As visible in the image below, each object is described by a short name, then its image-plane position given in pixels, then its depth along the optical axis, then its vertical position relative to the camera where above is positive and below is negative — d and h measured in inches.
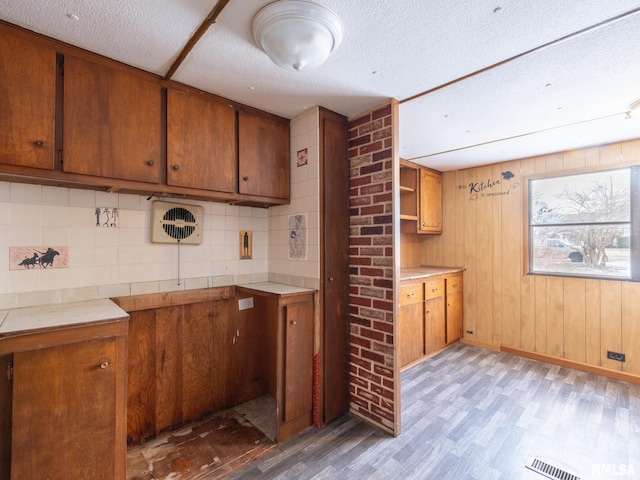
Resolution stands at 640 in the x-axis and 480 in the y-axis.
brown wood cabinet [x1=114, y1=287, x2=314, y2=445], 75.0 -32.9
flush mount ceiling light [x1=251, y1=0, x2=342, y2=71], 47.8 +36.7
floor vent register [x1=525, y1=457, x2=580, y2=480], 64.4 -52.3
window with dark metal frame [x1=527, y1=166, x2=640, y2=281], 111.9 +7.0
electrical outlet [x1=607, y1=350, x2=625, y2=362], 111.0 -44.2
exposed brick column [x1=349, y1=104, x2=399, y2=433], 81.3 -8.2
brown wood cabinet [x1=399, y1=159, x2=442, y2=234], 144.2 +21.6
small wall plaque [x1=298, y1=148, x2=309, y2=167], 87.5 +25.6
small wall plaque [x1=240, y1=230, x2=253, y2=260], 95.2 -0.9
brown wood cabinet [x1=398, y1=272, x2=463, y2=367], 120.3 -33.6
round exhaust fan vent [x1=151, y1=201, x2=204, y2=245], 77.7 +5.2
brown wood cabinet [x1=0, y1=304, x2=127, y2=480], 46.1 -27.3
